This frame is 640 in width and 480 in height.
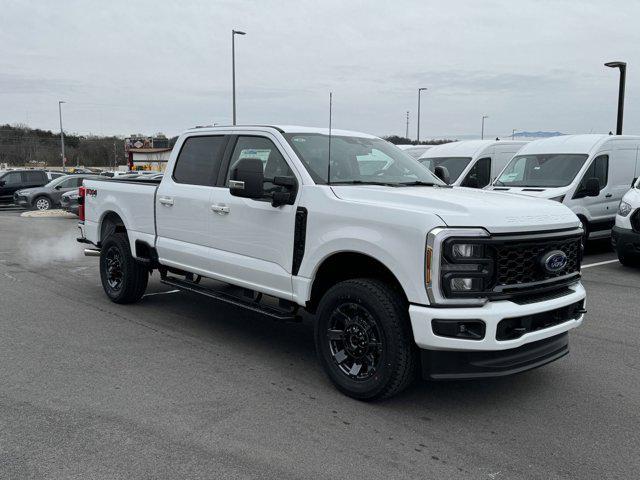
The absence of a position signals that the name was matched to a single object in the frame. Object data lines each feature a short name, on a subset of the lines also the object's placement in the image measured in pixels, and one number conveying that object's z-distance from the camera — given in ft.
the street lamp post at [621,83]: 61.41
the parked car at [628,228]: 30.50
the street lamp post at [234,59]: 93.86
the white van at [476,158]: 48.34
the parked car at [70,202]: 64.69
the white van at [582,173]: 36.83
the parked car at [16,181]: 81.46
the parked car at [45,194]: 74.90
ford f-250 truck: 12.45
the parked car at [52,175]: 83.34
